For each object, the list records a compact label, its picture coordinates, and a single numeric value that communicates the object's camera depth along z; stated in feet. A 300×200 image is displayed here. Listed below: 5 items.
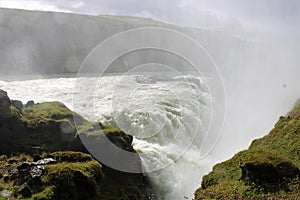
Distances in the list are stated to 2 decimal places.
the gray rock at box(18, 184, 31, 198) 39.75
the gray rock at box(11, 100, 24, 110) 84.71
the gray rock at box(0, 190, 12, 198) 40.30
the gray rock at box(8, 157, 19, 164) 55.48
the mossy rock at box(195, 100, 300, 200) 38.93
